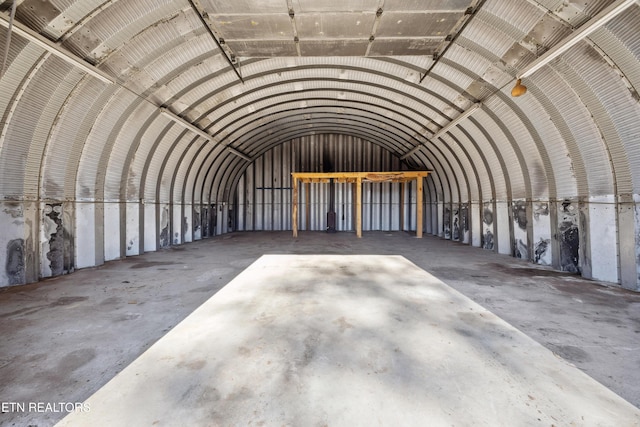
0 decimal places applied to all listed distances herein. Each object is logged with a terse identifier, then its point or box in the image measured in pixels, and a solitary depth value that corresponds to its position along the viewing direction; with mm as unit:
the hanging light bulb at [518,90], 5843
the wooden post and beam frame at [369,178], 14711
